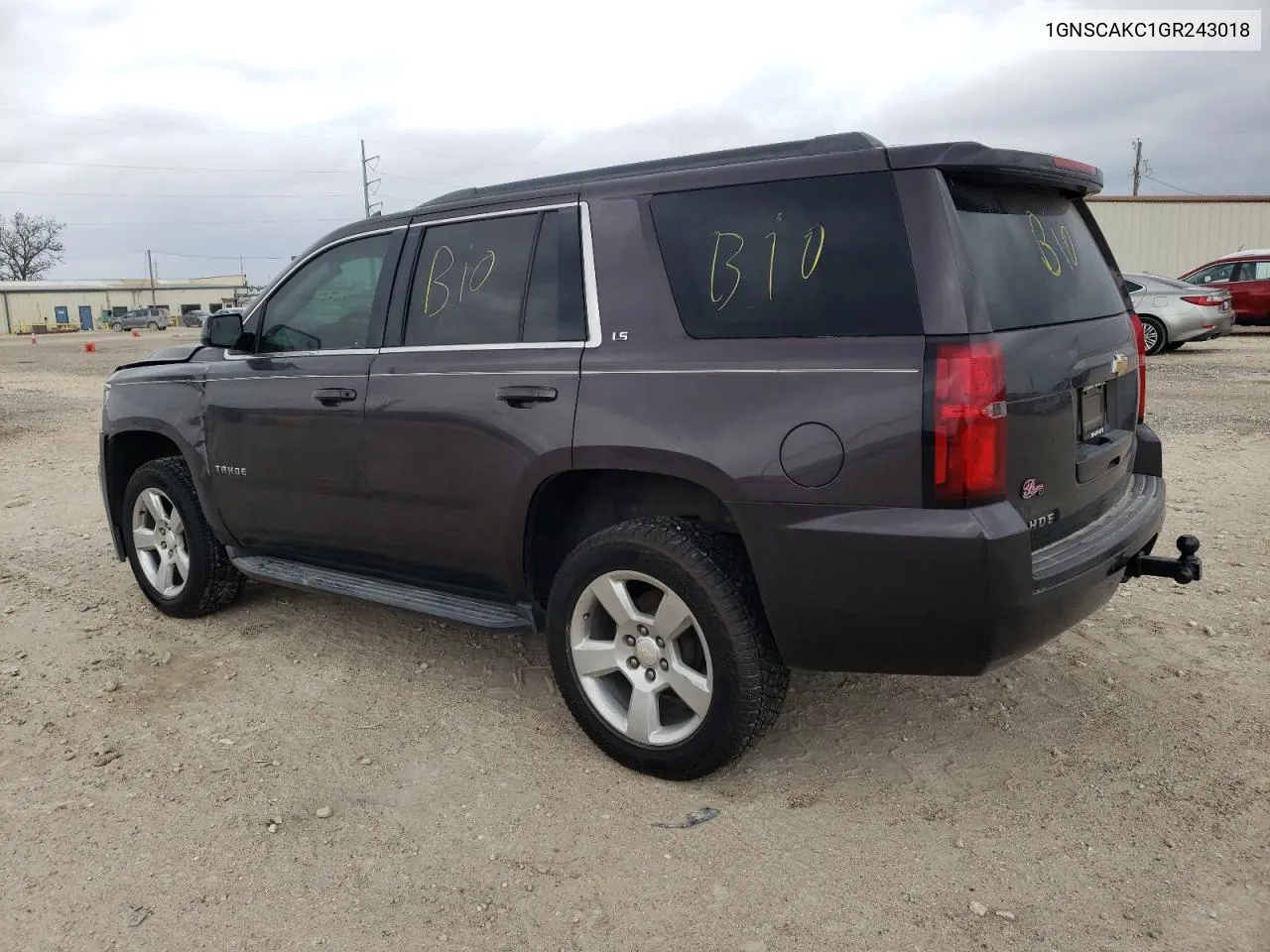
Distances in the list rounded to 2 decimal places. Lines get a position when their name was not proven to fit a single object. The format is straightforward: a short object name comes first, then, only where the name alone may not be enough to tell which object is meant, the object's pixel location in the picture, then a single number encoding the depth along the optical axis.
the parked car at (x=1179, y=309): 15.50
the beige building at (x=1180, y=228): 28.69
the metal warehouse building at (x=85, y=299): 74.75
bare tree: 92.44
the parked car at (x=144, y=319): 63.75
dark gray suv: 2.76
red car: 18.97
